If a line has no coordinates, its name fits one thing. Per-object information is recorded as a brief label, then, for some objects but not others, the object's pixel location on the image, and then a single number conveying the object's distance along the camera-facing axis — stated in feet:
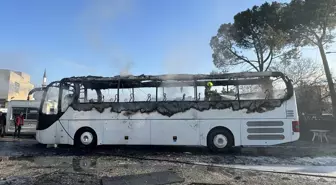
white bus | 31.89
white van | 57.36
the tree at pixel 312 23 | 57.52
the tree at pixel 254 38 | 66.90
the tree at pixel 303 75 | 83.20
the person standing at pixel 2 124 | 54.03
